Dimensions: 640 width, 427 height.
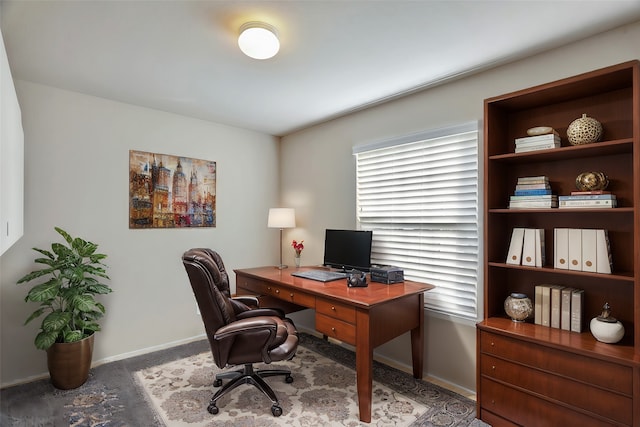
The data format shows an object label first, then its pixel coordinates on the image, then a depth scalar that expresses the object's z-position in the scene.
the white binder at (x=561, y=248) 1.91
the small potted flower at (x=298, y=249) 3.58
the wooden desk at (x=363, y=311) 2.08
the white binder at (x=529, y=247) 2.04
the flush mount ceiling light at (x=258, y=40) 1.84
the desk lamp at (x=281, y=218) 3.72
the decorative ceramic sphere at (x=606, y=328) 1.70
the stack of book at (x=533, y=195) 1.99
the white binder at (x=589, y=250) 1.81
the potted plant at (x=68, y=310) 2.42
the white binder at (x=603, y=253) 1.76
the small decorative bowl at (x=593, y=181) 1.84
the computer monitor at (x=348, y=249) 2.94
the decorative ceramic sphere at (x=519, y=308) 2.06
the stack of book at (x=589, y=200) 1.75
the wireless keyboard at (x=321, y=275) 2.77
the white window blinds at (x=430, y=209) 2.51
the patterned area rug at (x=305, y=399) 2.12
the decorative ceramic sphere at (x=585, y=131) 1.83
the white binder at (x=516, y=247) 2.10
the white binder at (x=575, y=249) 1.86
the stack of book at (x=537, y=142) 1.95
